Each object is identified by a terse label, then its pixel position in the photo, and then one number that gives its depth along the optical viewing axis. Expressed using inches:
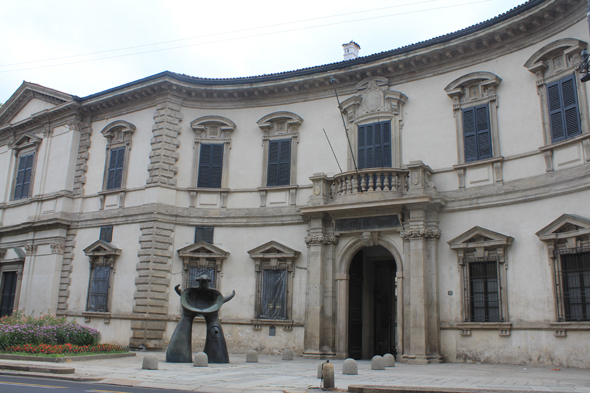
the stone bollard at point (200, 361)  526.6
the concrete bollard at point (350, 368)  481.1
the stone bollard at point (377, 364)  528.1
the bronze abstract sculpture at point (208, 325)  572.4
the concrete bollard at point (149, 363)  492.0
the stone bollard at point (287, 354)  667.4
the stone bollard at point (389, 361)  570.6
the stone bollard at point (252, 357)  611.8
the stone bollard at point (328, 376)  368.8
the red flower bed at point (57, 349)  581.9
